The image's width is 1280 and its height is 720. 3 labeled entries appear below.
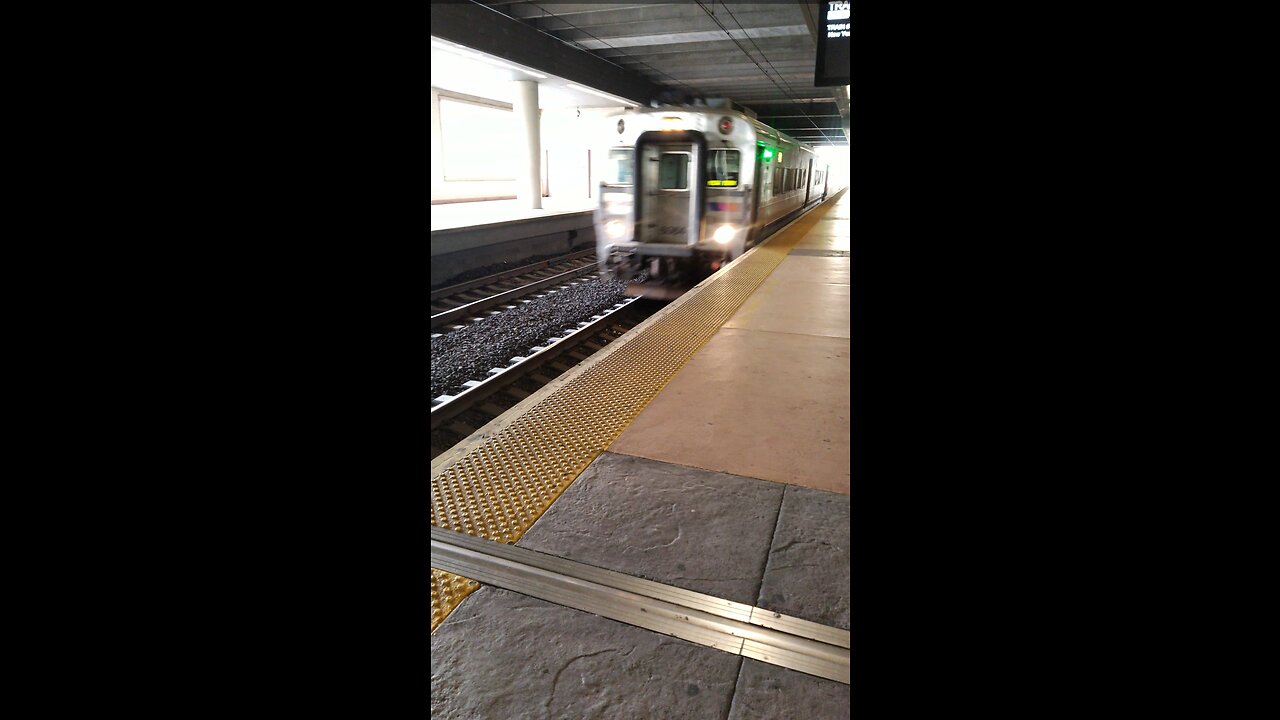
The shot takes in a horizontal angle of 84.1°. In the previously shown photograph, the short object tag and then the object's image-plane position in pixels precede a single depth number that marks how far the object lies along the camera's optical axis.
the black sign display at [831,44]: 7.52
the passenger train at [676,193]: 10.03
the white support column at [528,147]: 15.43
